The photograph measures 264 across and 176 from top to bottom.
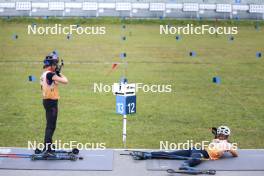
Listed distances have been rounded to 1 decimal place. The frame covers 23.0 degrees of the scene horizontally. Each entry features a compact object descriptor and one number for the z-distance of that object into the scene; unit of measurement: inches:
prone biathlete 460.8
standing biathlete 454.0
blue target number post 484.7
